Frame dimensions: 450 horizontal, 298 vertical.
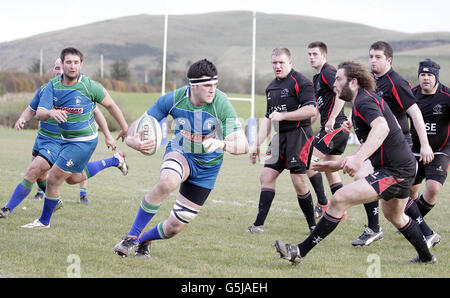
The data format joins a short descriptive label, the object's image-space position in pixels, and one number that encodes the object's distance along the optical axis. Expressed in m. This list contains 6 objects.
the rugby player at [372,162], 11.06
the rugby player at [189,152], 11.35
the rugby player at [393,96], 13.34
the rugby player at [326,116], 16.75
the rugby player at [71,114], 14.65
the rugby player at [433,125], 15.01
